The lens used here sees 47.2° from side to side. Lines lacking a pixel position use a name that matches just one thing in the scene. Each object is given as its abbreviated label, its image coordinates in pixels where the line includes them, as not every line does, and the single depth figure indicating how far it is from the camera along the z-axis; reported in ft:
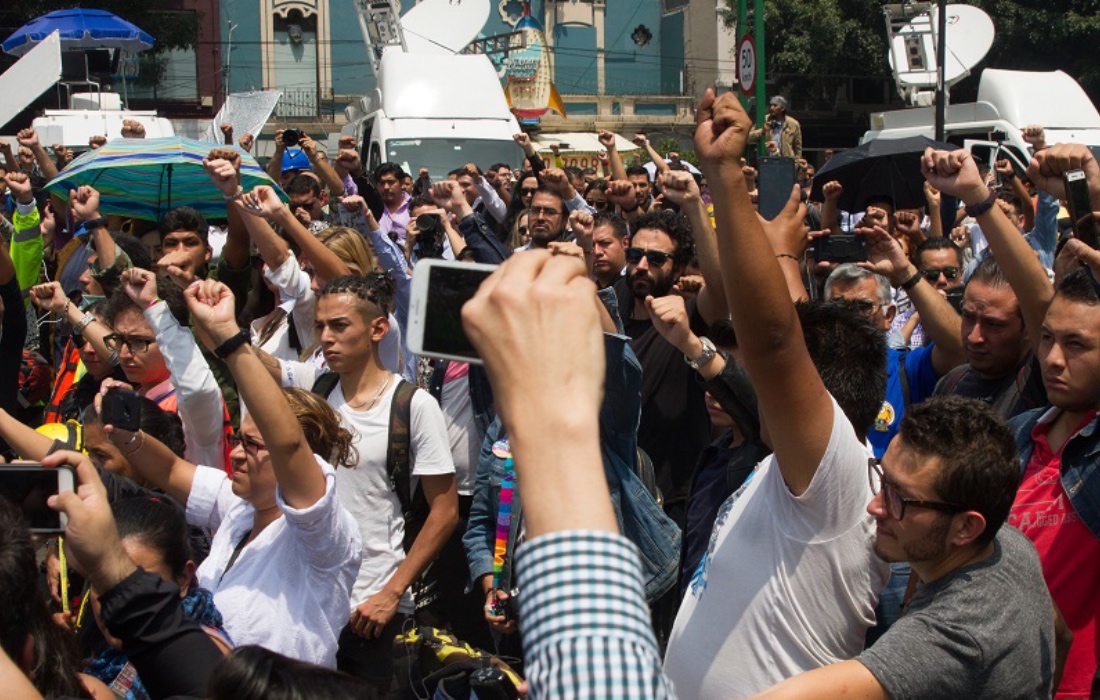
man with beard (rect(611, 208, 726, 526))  15.94
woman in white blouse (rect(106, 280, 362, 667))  10.37
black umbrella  27.89
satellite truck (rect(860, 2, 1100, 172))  47.24
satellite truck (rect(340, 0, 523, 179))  49.42
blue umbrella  76.23
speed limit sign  38.40
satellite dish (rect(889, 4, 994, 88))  48.52
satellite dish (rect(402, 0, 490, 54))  64.59
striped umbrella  21.61
